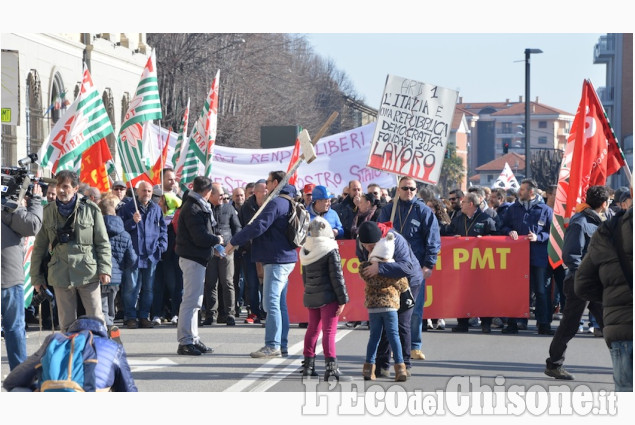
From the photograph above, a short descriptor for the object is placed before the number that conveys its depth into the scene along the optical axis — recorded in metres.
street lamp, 41.18
